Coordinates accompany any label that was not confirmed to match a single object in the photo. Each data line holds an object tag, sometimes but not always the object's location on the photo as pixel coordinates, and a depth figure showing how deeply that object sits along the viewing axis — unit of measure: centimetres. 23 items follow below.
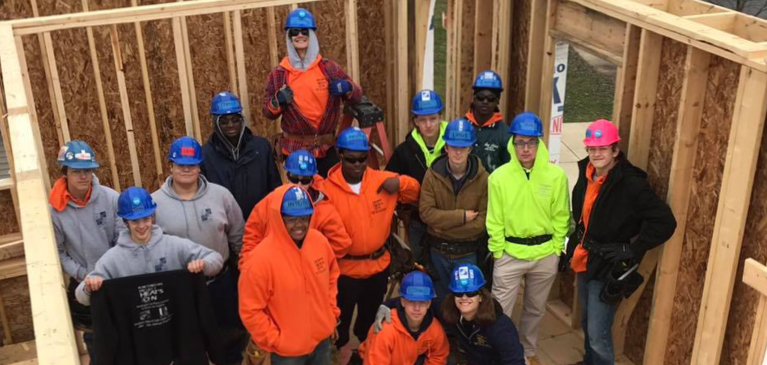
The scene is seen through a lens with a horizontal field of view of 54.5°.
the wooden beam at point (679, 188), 528
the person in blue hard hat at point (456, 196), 584
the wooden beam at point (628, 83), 571
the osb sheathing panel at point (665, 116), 546
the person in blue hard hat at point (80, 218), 541
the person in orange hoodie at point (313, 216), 553
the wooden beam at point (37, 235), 302
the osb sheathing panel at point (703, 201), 516
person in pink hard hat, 545
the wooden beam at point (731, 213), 480
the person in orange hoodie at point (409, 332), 530
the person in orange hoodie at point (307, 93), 652
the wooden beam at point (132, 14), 623
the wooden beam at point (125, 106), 679
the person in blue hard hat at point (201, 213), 548
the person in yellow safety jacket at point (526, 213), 573
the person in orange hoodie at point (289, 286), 494
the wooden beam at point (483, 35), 736
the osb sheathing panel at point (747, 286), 497
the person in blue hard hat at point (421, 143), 625
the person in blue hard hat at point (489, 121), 634
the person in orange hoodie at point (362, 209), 578
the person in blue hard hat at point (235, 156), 603
